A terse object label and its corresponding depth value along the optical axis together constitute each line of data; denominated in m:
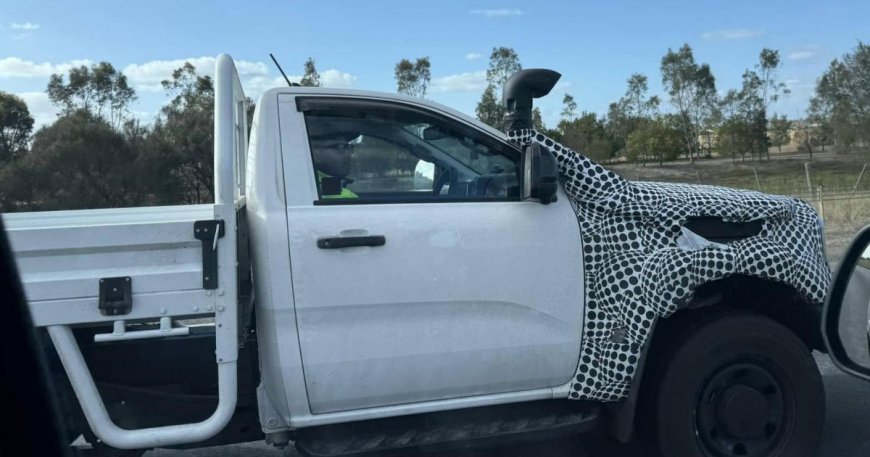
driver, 3.53
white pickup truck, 3.23
